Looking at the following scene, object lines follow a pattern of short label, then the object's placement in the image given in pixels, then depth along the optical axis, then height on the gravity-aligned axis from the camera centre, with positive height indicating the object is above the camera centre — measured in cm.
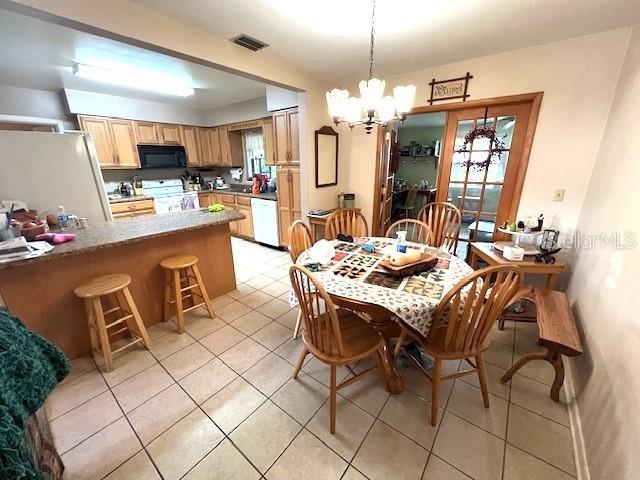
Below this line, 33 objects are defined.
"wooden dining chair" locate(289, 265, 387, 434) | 129 -96
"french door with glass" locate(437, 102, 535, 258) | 256 -3
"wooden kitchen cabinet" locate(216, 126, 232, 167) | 503 +39
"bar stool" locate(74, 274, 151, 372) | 175 -105
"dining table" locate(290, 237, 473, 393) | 131 -67
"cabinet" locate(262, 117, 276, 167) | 402 +38
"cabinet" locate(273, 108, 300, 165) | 351 +40
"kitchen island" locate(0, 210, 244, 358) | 170 -74
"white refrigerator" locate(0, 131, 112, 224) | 243 -5
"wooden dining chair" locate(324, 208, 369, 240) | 257 -59
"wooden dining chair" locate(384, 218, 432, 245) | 241 -64
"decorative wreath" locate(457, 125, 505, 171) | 266 +20
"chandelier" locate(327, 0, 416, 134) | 163 +39
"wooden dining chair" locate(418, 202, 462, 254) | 248 -59
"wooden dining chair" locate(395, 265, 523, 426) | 124 -79
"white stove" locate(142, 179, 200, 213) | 463 -49
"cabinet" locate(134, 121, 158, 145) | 437 +59
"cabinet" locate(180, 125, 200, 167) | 501 +46
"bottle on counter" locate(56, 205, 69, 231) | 223 -45
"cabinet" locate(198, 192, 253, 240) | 459 -68
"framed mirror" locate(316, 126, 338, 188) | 341 +13
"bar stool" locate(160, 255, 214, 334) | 217 -104
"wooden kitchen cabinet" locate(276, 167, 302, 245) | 370 -42
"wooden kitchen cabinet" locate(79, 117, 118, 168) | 386 +46
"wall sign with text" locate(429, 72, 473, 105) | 264 +79
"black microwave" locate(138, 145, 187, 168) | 448 +20
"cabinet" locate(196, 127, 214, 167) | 527 +41
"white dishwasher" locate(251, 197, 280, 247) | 412 -87
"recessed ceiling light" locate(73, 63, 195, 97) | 288 +107
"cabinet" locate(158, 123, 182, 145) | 467 +60
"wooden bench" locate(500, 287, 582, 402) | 138 -94
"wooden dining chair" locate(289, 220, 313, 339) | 206 -61
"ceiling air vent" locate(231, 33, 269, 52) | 213 +105
